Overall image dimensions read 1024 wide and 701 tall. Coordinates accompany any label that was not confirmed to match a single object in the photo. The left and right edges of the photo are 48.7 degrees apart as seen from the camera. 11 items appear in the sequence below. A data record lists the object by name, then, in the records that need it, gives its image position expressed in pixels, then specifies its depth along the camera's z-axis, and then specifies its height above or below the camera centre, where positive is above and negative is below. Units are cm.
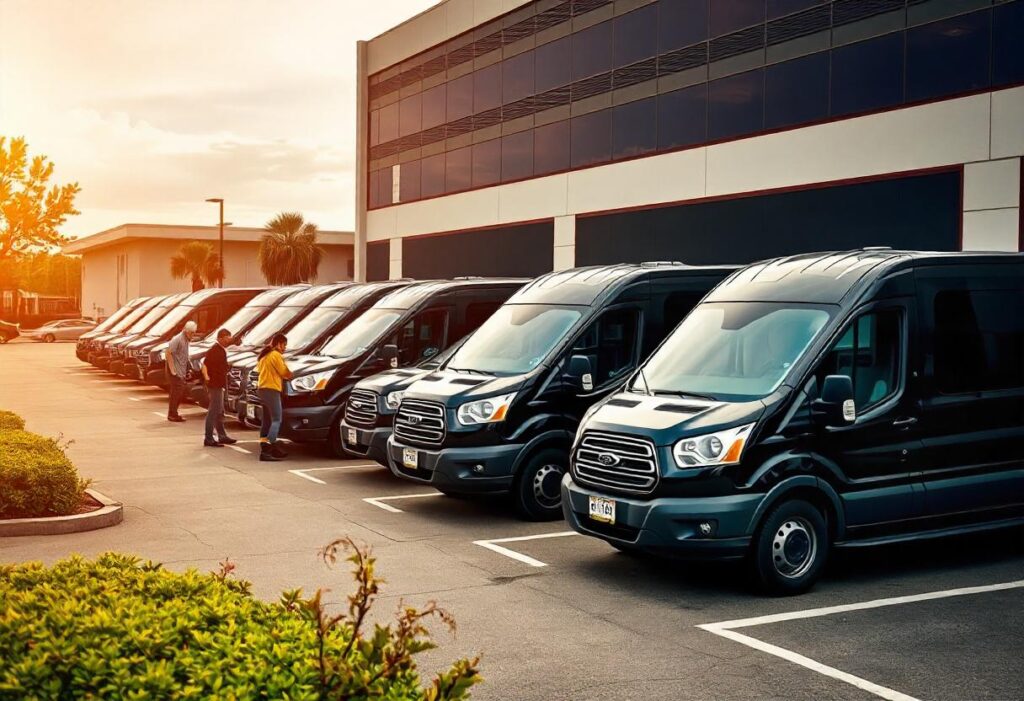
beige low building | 7469 +445
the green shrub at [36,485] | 980 -148
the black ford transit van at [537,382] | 1061 -55
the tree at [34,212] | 5347 +505
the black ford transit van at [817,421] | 785 -67
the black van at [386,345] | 1478 -31
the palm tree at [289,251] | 5888 +367
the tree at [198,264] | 7056 +348
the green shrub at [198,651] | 329 -103
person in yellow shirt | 1441 -87
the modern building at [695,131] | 2034 +465
